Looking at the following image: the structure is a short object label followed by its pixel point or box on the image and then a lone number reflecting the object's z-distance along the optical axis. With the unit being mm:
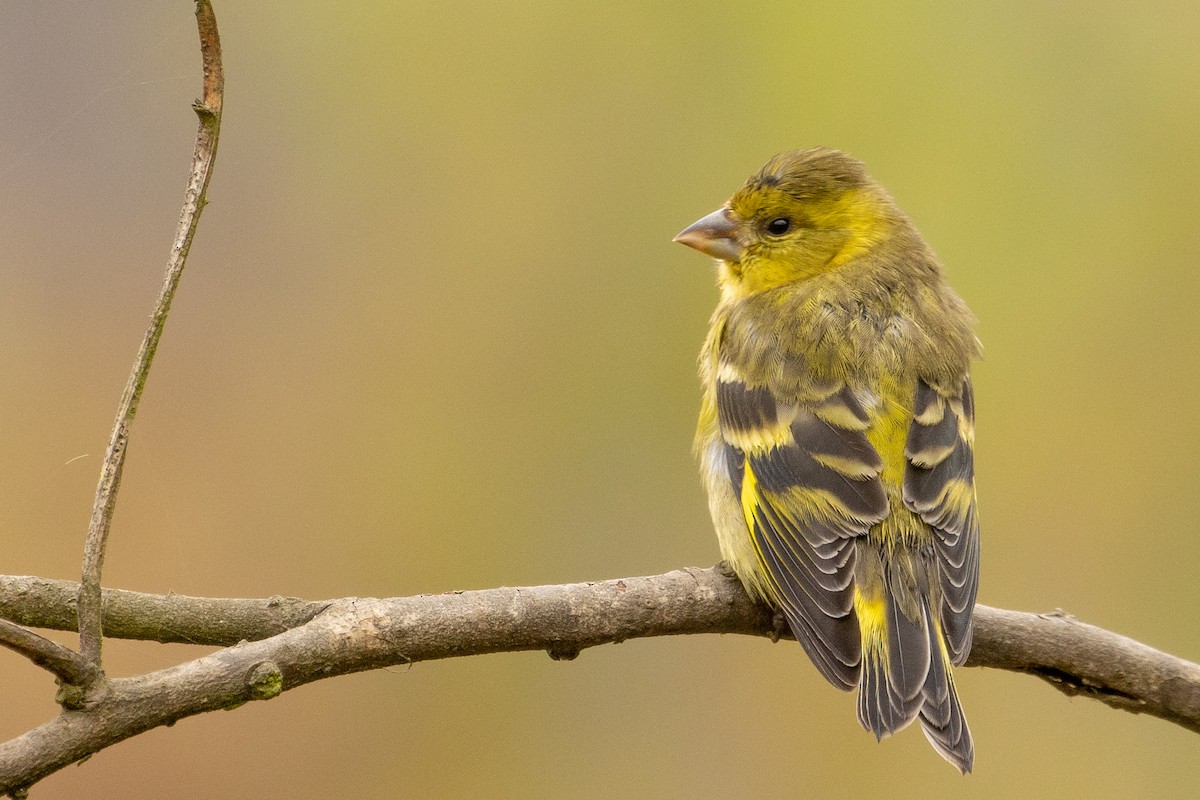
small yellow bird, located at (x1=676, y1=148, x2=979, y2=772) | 3632
